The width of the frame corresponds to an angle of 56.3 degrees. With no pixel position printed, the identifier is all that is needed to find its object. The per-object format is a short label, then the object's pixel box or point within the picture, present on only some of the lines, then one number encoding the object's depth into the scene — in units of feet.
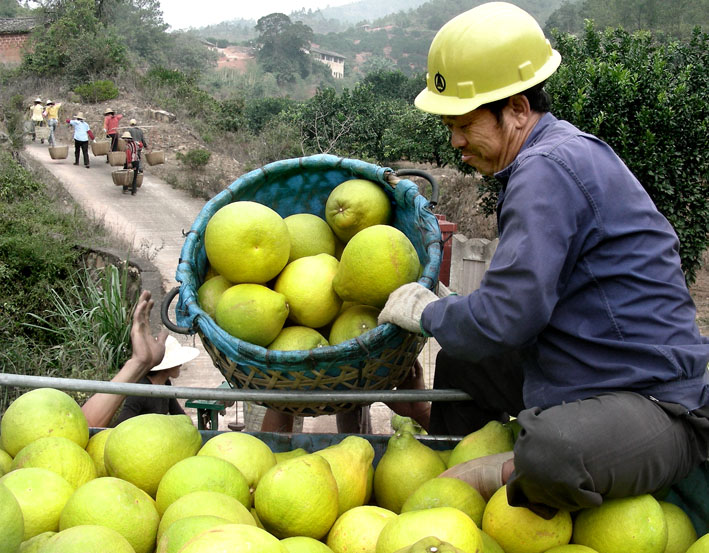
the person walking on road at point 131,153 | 51.04
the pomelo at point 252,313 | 7.38
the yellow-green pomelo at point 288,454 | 6.77
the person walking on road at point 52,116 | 64.80
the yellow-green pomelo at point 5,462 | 6.54
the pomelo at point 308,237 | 8.95
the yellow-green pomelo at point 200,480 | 5.81
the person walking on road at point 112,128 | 59.82
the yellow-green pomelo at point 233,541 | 4.21
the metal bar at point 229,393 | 6.93
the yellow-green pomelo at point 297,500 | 5.59
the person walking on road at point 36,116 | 69.72
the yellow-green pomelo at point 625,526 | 5.41
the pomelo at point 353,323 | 7.54
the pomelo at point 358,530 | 5.61
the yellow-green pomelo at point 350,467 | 6.34
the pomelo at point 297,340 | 7.55
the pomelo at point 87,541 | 4.58
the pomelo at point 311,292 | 7.97
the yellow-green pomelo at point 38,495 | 5.60
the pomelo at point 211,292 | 8.18
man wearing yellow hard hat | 5.52
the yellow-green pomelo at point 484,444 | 6.78
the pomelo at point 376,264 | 7.32
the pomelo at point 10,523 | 4.39
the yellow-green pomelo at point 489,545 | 5.50
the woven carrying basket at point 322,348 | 6.86
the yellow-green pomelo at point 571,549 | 5.39
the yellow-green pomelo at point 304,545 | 5.24
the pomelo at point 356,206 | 8.75
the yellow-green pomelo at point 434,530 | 4.92
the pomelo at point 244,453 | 6.48
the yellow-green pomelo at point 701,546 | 5.33
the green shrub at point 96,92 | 84.23
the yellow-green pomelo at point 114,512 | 5.29
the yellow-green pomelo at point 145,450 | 6.27
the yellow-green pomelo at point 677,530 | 5.93
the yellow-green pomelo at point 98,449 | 6.91
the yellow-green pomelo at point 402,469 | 6.63
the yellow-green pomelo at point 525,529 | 5.60
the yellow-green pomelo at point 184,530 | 4.68
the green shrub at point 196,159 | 59.16
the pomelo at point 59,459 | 6.31
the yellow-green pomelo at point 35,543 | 5.04
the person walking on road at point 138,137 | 52.60
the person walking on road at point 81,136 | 56.49
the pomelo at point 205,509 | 5.27
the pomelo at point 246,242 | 7.78
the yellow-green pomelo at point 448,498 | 5.92
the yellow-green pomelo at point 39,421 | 6.79
